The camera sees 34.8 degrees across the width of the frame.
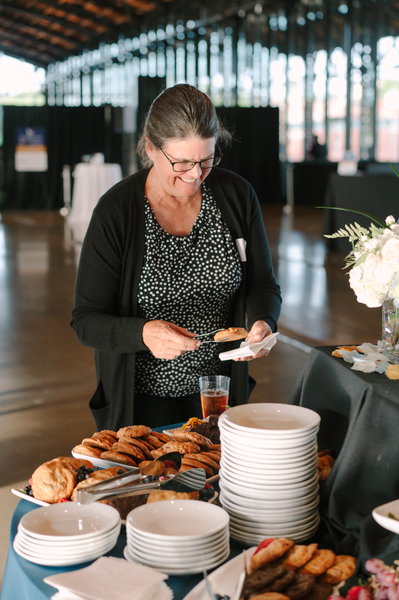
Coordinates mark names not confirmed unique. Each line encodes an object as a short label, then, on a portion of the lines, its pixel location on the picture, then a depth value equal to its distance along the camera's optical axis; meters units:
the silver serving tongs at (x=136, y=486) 1.14
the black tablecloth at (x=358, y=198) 9.41
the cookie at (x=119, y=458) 1.34
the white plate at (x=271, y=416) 1.21
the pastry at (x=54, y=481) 1.23
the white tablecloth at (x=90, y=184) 13.52
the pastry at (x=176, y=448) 1.36
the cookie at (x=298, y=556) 0.98
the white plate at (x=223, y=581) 0.94
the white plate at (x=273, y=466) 1.09
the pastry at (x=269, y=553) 0.96
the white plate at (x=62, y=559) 1.03
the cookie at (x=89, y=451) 1.39
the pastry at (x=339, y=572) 0.97
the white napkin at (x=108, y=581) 0.91
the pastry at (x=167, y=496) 1.15
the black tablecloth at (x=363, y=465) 1.13
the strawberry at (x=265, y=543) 1.00
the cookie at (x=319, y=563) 0.98
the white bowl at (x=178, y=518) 1.05
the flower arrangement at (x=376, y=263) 1.16
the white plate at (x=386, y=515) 0.96
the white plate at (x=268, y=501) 1.10
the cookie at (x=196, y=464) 1.30
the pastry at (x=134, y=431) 1.46
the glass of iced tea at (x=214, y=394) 1.63
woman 1.76
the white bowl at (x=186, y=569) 1.00
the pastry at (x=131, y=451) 1.36
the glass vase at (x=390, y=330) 1.26
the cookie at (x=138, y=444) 1.39
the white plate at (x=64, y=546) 1.03
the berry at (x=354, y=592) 0.90
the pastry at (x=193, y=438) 1.42
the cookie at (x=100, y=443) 1.42
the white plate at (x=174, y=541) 1.00
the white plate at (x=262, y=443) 1.08
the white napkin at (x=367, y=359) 1.23
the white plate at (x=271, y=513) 1.10
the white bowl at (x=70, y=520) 1.07
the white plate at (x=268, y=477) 1.09
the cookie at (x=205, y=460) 1.33
